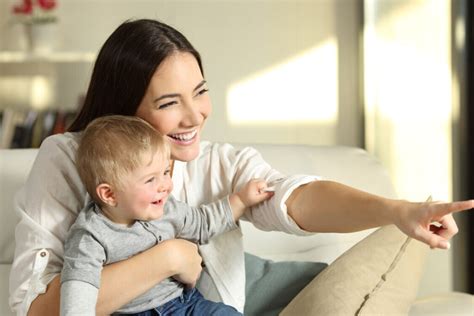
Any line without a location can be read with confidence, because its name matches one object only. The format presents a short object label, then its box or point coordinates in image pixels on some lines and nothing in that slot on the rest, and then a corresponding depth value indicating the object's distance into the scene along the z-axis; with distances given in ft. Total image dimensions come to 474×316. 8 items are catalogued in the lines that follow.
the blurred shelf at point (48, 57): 14.79
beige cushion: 5.98
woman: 5.67
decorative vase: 14.84
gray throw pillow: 6.87
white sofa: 7.52
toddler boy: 5.35
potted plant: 14.86
